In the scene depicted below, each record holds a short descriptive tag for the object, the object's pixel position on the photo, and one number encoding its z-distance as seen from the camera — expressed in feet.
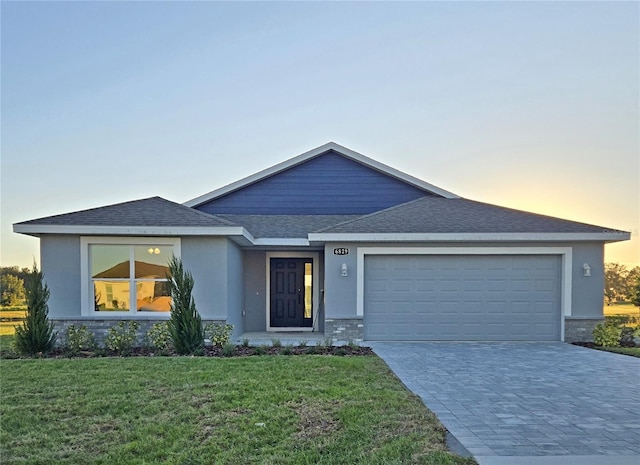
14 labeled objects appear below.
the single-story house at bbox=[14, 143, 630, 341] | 32.07
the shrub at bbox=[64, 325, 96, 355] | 28.37
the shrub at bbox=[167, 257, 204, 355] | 27.91
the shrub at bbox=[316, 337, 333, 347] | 29.45
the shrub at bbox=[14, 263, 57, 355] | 27.76
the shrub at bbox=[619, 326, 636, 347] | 33.47
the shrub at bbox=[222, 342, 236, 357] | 26.94
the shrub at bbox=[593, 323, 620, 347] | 32.37
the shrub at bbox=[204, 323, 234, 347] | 29.76
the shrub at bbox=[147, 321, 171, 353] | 29.30
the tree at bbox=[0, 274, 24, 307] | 60.80
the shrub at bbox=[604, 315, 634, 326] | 33.68
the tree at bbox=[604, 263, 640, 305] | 66.85
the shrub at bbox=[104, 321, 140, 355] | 28.50
